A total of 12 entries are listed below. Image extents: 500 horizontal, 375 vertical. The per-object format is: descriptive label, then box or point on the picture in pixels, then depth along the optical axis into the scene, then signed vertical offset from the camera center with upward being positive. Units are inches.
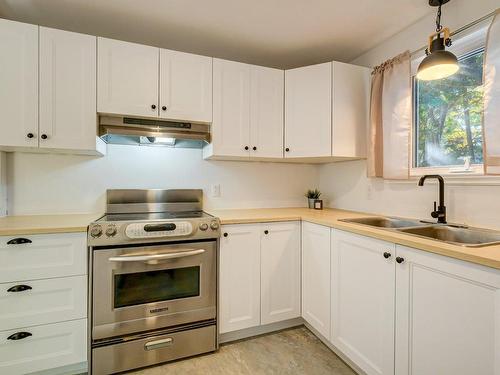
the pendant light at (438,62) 53.0 +26.1
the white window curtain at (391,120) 72.8 +20.0
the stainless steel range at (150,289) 61.4 -26.2
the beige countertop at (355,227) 38.0 -9.3
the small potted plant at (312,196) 102.3 -3.5
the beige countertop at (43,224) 55.7 -8.9
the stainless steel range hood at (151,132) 71.8 +15.8
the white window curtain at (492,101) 52.3 +17.9
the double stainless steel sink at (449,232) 53.1 -9.7
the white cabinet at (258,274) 73.9 -25.9
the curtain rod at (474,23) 55.4 +38.0
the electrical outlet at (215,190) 95.5 -1.0
